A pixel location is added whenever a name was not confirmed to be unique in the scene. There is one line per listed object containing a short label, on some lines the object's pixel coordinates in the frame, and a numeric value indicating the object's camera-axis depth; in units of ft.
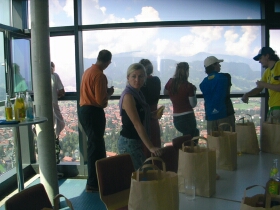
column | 10.83
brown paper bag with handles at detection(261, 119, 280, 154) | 8.06
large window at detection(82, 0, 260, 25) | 14.21
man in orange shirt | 11.42
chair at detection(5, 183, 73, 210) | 4.80
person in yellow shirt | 10.50
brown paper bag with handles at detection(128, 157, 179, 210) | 4.23
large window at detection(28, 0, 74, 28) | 14.15
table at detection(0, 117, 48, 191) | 9.00
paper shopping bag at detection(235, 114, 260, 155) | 8.12
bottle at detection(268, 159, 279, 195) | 4.83
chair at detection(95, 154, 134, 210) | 7.01
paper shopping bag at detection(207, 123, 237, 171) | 6.73
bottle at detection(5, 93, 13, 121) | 8.77
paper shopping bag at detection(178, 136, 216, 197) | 5.35
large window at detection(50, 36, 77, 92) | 14.47
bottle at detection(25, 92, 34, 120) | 9.33
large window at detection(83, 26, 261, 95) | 14.49
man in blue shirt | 11.44
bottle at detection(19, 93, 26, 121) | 8.86
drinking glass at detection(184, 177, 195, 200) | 5.33
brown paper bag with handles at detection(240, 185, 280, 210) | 3.66
